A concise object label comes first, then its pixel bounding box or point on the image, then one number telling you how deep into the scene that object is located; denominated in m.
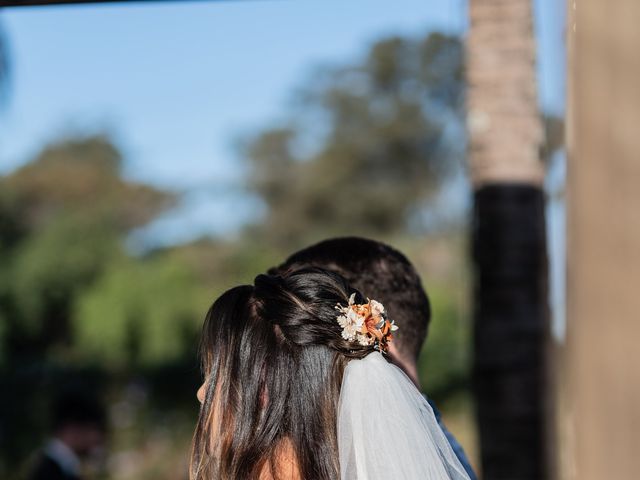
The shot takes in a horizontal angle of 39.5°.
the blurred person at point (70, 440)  5.56
